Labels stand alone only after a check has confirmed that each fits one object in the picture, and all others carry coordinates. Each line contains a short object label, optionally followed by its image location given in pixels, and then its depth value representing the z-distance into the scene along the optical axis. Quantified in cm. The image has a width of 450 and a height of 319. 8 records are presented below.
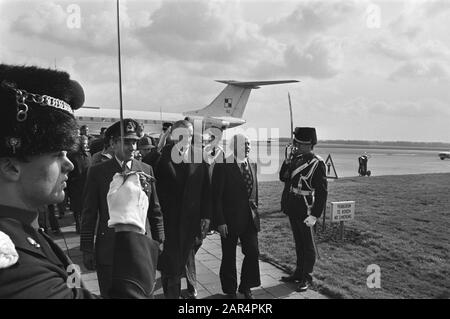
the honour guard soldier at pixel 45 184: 112
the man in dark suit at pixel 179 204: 400
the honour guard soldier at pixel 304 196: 473
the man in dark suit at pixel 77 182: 678
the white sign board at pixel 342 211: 618
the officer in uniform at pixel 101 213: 314
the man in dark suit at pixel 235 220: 433
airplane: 2791
